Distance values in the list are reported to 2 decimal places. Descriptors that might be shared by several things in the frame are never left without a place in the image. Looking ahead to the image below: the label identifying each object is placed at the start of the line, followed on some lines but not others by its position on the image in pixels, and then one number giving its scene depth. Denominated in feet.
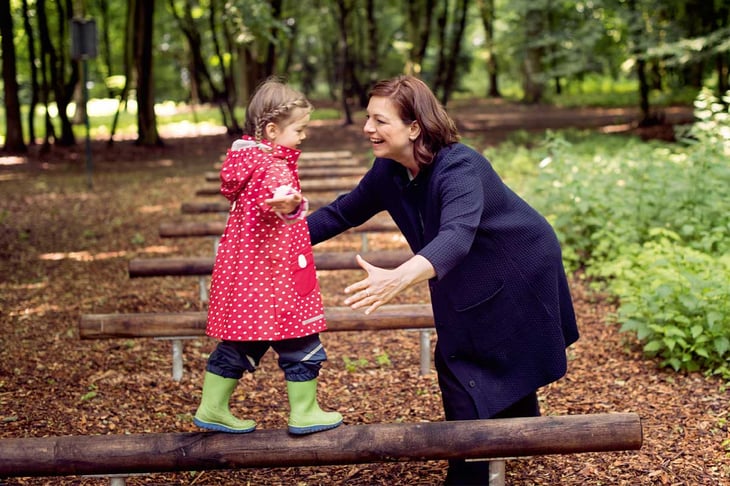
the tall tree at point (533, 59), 75.46
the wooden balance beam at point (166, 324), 16.21
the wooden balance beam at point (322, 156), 40.06
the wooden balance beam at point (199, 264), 19.85
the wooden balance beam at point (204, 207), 28.27
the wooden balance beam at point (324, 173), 33.09
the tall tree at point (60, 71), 59.57
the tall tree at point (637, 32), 51.06
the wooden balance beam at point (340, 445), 9.98
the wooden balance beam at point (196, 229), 24.30
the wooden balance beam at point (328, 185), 29.68
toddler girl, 9.86
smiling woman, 10.21
